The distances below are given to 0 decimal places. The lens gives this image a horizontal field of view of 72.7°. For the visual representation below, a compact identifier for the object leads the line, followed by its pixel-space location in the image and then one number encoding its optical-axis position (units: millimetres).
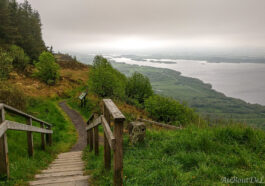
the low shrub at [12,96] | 11862
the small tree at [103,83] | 25555
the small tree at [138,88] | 46072
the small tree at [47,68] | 30219
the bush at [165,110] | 27328
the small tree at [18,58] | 29516
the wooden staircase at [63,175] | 3498
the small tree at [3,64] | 17312
